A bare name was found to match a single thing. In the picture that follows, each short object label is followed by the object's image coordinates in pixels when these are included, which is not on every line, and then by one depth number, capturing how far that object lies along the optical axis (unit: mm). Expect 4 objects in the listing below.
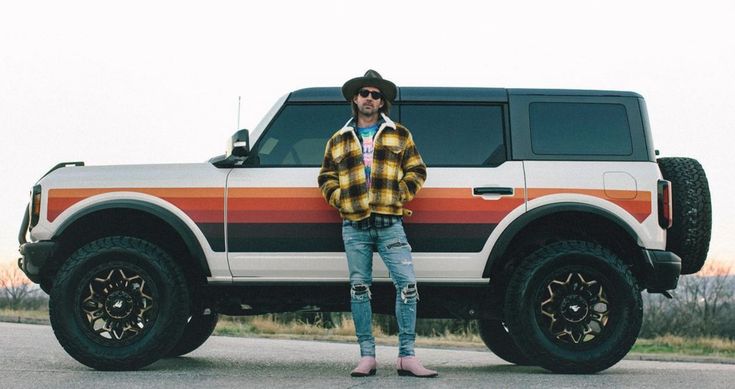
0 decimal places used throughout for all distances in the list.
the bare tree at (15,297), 26219
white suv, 7371
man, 6742
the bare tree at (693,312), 28766
